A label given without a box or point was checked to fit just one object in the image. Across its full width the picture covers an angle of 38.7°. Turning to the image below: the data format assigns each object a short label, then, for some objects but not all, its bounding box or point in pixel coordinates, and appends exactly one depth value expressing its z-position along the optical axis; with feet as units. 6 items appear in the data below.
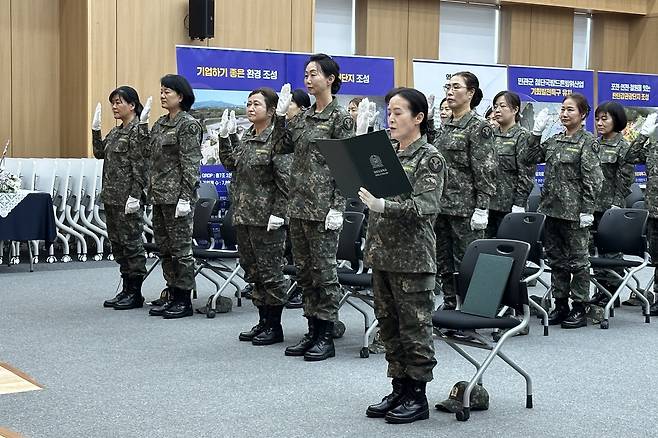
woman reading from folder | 13.64
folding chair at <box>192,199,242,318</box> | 22.82
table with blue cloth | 28.45
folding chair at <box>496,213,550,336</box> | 20.71
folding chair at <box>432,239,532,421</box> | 14.25
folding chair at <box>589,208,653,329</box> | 22.58
